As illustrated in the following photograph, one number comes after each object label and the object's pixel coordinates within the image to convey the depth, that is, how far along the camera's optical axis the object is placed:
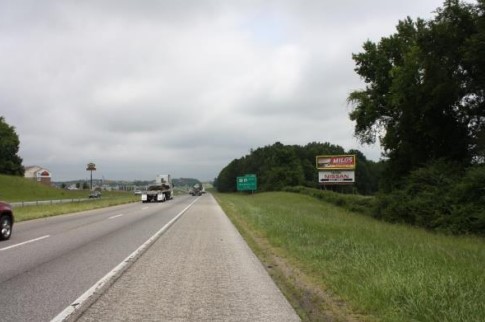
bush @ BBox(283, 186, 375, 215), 46.25
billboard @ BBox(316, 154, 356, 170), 80.12
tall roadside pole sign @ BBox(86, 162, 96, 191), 102.75
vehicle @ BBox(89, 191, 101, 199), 91.84
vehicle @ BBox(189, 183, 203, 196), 126.56
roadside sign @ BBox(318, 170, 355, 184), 80.62
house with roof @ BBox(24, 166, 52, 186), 191.18
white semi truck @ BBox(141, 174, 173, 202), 62.88
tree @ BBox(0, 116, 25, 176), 132.00
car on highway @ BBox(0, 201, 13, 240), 17.03
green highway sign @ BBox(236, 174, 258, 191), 102.94
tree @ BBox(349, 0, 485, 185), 32.84
